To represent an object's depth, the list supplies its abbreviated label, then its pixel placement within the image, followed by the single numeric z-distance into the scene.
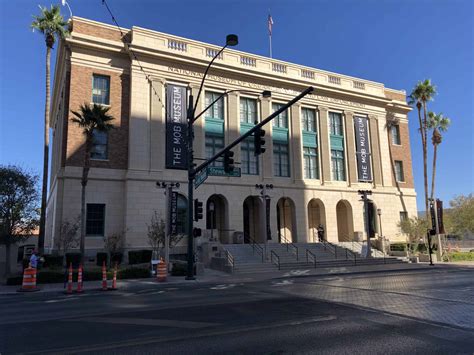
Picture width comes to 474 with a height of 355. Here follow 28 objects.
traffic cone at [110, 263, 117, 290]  16.28
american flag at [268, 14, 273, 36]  37.78
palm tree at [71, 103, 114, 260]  23.73
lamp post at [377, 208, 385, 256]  35.43
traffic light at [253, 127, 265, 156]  14.48
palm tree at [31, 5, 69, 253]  26.64
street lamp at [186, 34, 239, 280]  20.02
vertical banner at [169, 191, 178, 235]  26.72
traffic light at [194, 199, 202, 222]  19.73
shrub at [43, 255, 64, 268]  23.83
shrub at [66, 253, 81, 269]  24.49
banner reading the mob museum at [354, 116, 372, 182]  38.91
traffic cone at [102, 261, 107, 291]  16.22
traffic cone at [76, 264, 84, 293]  15.71
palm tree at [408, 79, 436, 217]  40.12
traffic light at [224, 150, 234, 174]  16.86
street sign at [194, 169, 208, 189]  20.29
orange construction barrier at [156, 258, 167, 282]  19.45
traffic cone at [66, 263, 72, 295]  15.38
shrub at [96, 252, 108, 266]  26.25
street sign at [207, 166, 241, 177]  31.19
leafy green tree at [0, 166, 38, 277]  23.35
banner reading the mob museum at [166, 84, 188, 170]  30.42
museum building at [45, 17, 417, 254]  28.45
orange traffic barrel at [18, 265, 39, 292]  16.36
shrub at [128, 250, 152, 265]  26.28
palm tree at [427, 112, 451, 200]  42.59
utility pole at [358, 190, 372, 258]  31.03
